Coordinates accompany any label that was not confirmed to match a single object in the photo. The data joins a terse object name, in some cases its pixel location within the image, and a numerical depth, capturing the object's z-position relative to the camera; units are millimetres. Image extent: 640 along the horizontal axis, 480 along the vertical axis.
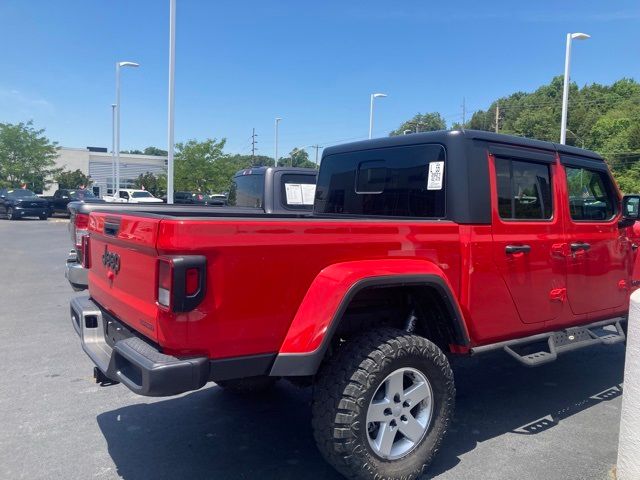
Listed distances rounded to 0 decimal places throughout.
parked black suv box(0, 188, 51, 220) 28062
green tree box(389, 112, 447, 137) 72988
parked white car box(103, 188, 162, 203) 34469
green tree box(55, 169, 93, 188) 50156
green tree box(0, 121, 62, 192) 40219
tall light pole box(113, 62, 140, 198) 29453
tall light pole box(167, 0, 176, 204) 15391
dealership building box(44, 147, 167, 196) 66438
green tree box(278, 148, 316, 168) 80125
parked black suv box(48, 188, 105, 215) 30312
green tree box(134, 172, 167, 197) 53800
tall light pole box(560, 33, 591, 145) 19219
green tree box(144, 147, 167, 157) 131012
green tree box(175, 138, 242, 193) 40656
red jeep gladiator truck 2617
